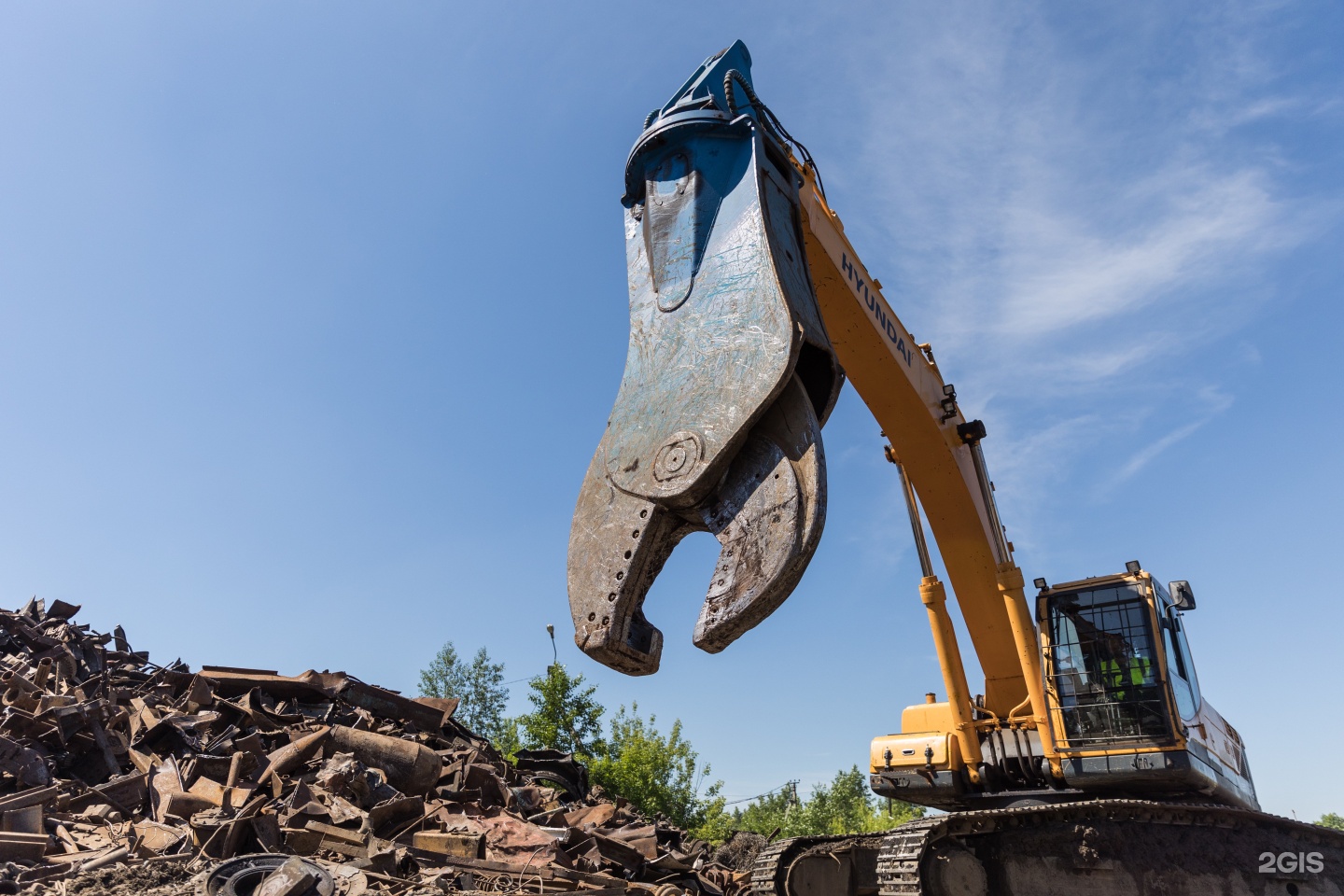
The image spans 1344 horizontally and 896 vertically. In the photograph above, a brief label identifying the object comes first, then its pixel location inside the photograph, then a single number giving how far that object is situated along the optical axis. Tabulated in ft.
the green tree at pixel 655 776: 78.33
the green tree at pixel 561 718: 83.76
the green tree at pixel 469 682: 129.39
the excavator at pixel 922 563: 11.23
